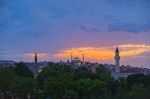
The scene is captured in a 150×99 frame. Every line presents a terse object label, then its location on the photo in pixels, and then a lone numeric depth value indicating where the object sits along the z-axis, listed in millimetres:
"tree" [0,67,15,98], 40604
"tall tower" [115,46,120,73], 84415
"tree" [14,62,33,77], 47764
